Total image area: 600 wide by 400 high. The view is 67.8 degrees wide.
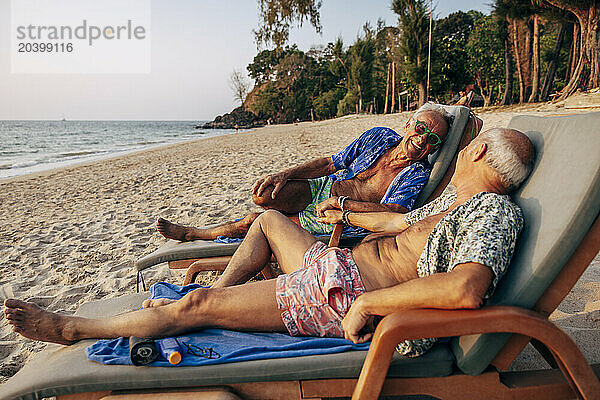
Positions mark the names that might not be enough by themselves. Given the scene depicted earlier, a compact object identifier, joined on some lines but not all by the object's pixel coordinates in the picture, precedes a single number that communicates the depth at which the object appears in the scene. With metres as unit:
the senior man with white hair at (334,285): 1.76
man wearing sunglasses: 3.27
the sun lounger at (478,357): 1.46
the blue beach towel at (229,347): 1.72
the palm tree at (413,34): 25.66
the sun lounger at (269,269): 2.99
